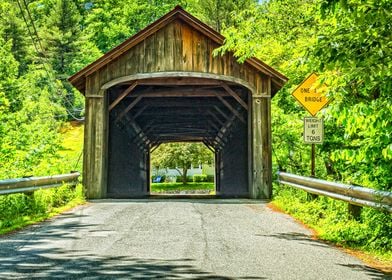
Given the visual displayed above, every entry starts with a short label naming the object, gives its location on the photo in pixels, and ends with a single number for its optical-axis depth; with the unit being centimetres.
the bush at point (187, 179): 8066
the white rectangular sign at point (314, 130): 1350
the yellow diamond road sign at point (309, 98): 1387
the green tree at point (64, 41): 7269
